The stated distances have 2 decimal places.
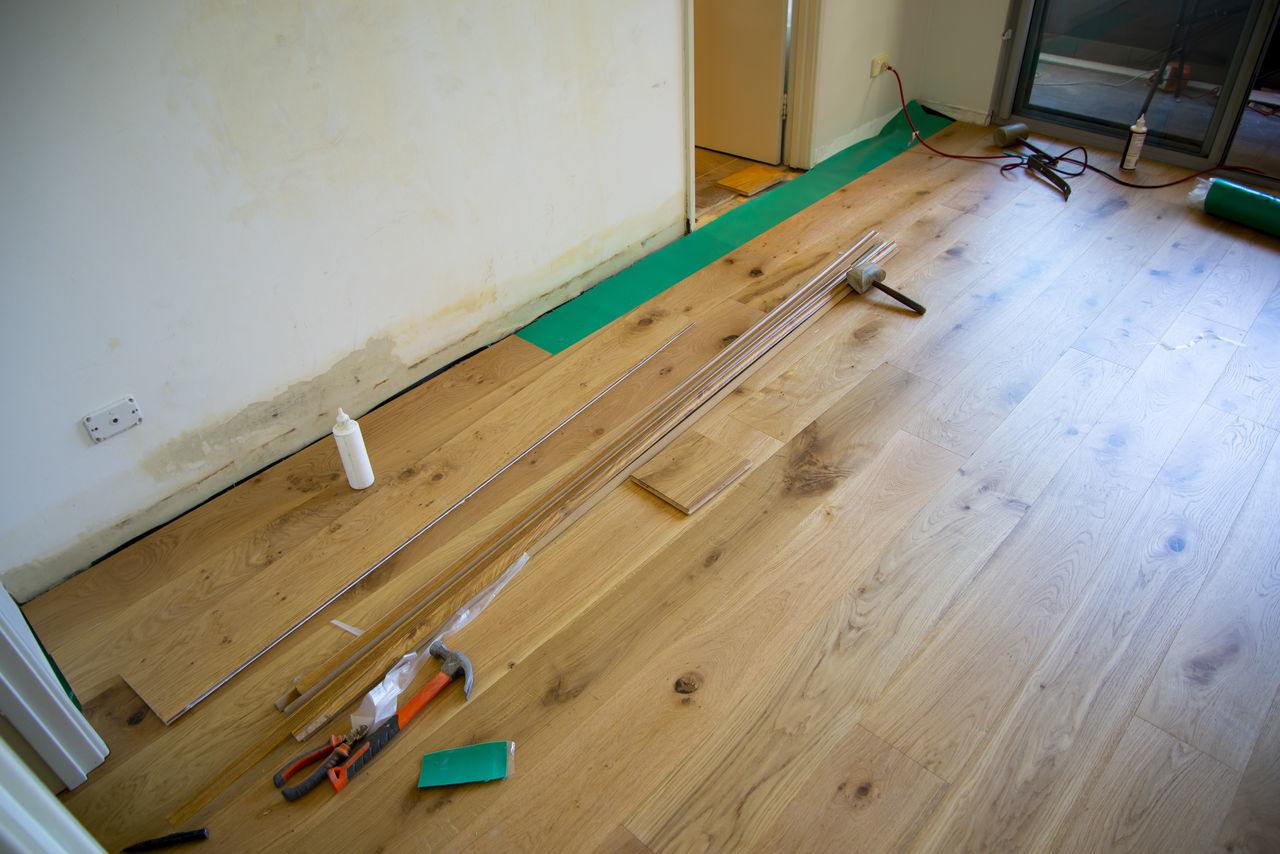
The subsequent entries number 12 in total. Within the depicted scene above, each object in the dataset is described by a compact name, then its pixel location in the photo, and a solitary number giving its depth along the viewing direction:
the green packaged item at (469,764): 1.65
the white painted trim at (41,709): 1.52
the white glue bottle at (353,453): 2.27
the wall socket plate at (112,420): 2.09
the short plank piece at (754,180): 3.92
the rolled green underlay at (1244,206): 3.21
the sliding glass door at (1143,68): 3.46
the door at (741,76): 3.77
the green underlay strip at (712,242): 3.06
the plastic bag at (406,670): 1.78
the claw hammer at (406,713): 1.67
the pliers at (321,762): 1.64
